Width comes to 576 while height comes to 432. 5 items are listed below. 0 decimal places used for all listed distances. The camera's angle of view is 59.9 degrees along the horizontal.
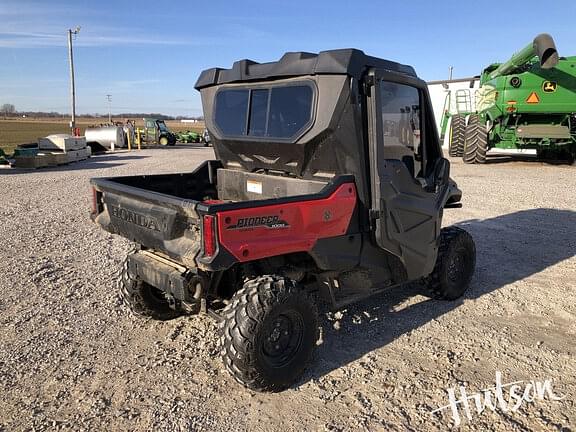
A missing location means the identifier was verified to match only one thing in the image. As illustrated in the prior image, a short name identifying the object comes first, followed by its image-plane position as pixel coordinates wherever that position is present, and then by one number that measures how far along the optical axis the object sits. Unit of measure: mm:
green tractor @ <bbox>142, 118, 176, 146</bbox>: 33812
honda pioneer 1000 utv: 3281
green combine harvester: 14461
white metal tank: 28828
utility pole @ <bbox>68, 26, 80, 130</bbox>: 33125
